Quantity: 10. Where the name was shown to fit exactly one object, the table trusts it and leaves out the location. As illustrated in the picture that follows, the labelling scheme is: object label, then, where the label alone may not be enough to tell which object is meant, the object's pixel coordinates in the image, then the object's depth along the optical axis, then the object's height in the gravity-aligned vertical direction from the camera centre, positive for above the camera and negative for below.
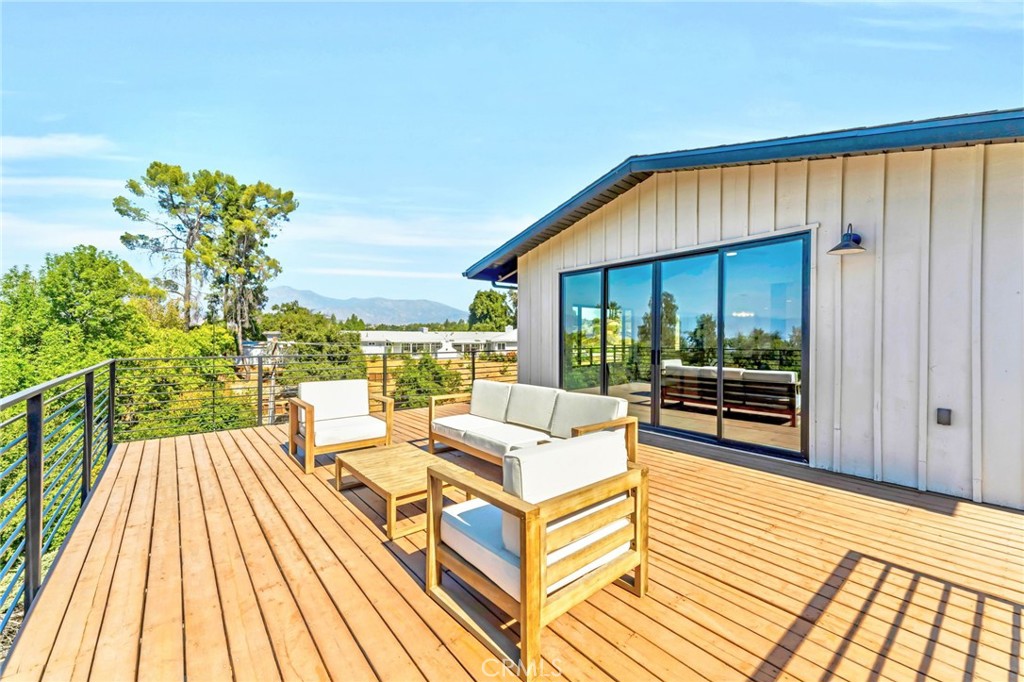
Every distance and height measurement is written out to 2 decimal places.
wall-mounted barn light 3.81 +0.82
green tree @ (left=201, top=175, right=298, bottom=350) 24.14 +4.96
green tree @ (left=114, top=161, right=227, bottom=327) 22.92 +6.33
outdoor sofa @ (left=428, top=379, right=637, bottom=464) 3.81 -0.78
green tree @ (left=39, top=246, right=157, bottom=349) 20.11 +1.90
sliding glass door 4.43 -0.02
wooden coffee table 2.86 -0.98
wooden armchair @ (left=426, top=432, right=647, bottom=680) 1.69 -0.88
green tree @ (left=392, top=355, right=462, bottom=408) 14.68 -1.64
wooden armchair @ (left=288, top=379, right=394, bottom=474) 4.12 -0.85
